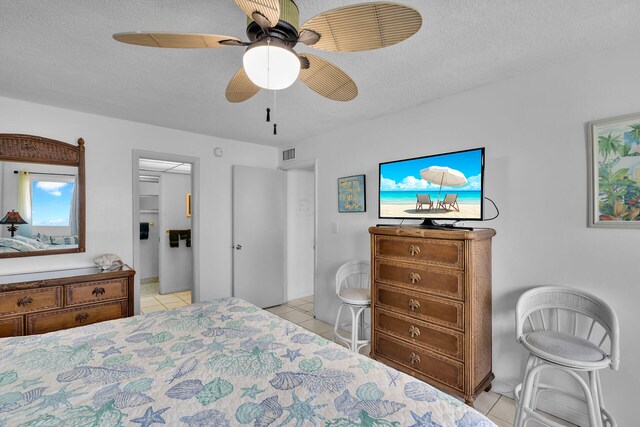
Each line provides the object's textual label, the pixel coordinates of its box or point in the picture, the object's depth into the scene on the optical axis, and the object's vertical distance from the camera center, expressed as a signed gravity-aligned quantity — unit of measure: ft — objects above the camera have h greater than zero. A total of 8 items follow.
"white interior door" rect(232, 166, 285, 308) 13.06 -1.08
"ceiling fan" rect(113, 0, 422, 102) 3.49 +2.38
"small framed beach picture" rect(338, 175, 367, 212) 10.60 +0.68
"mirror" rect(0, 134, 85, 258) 8.57 +0.54
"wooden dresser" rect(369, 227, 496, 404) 6.59 -2.31
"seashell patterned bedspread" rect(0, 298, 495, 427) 3.24 -2.21
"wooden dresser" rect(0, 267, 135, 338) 7.62 -2.40
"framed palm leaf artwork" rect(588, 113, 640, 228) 5.66 +0.76
